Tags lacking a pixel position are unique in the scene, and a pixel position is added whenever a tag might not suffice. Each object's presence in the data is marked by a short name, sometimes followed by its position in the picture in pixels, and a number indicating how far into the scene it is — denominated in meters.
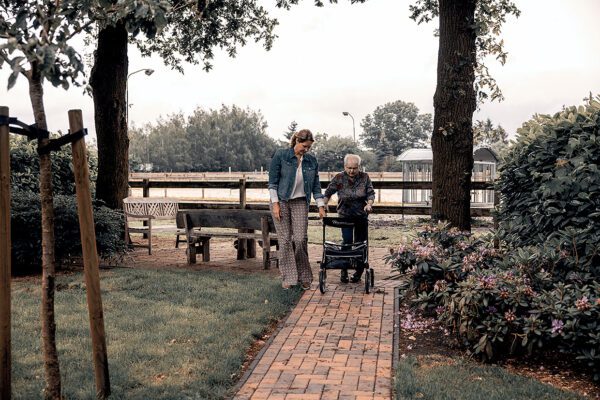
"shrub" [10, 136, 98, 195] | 12.53
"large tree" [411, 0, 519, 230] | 9.01
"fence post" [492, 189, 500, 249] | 7.72
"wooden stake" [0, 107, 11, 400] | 4.18
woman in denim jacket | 8.45
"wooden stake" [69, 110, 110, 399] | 4.43
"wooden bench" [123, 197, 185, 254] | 12.67
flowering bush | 5.26
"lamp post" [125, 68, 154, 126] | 24.50
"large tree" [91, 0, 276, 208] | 4.26
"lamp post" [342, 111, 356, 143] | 58.06
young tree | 3.65
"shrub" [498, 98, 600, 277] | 6.08
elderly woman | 8.88
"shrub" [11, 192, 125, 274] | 10.29
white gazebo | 24.56
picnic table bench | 10.45
